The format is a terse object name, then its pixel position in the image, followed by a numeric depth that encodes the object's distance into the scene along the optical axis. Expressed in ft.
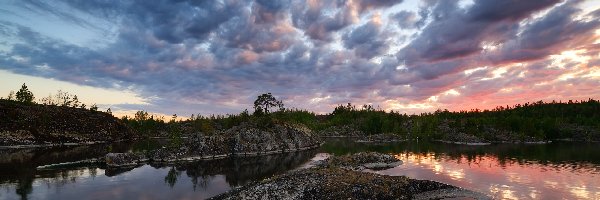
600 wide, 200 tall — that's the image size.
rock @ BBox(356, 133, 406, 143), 539.74
